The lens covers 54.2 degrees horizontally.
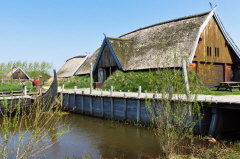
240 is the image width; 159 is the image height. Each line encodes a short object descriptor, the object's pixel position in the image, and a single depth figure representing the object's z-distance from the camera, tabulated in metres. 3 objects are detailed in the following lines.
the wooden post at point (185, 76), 7.83
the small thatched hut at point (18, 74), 49.59
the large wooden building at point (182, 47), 21.98
